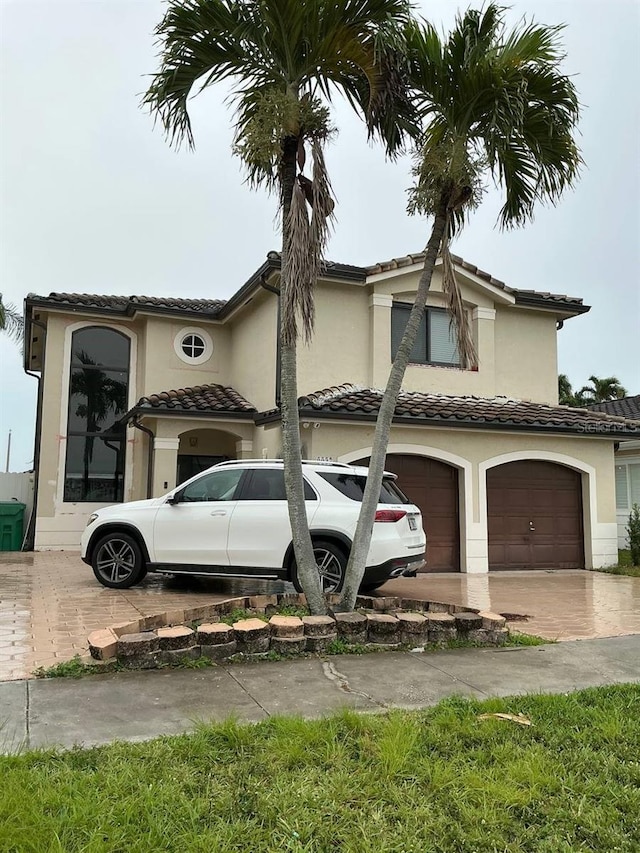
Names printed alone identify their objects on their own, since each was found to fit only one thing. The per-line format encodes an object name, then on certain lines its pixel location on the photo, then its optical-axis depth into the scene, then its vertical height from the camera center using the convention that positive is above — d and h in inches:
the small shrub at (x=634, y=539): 605.0 -18.3
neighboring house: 796.6 +45.3
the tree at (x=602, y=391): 1573.6 +298.0
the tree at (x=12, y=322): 904.9 +260.9
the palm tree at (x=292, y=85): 261.9 +180.8
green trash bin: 679.7 -12.0
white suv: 354.3 -7.5
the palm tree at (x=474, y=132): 279.4 +169.6
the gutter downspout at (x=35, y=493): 658.8 +20.2
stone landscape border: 229.9 -42.8
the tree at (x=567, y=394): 1545.3 +290.3
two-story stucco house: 548.1 +94.8
